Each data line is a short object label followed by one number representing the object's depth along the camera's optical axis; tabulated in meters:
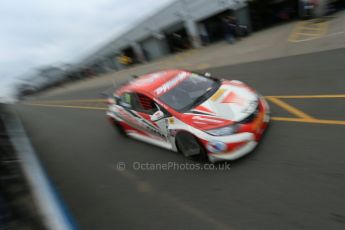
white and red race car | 4.54
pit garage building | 17.03
